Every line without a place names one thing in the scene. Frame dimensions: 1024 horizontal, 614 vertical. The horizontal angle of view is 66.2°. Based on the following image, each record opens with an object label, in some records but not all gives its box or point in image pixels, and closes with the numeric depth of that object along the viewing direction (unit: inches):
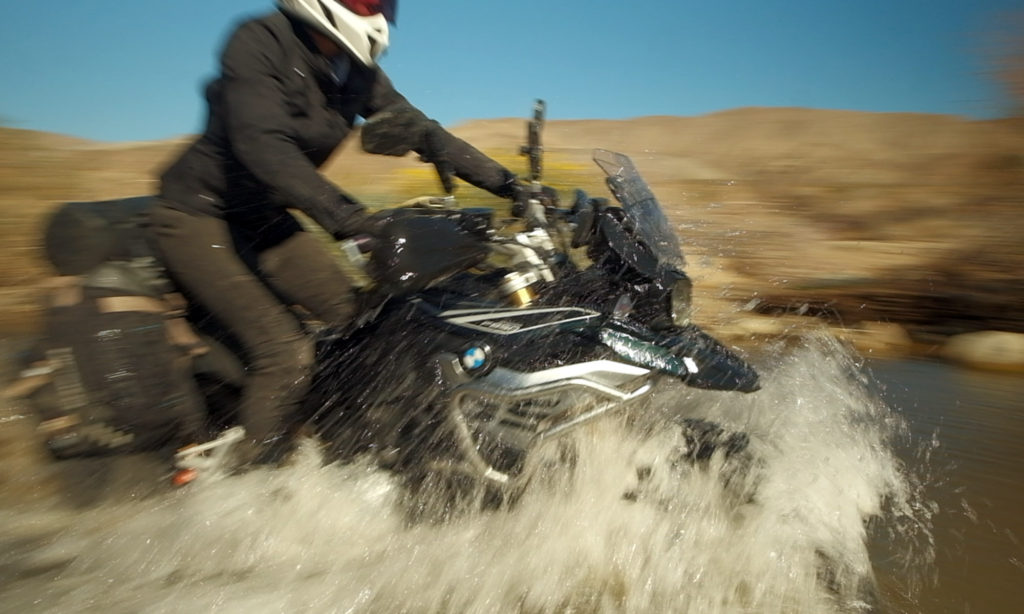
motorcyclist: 96.1
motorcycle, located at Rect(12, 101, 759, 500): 93.0
